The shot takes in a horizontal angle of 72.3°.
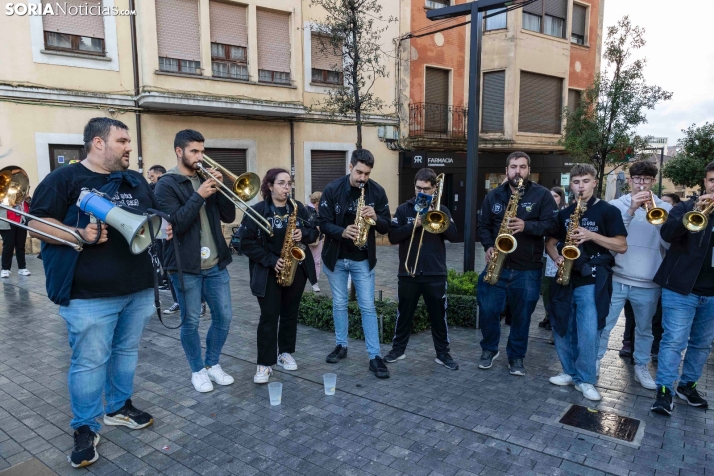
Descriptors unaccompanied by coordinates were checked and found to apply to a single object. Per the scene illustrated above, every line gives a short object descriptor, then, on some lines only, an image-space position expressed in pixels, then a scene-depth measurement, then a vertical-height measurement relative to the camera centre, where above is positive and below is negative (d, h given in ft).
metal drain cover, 12.55 -6.78
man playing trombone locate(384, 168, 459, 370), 16.70 -3.26
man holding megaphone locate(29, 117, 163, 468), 10.79 -2.29
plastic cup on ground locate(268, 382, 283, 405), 14.02 -6.38
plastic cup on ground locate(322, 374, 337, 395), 14.71 -6.43
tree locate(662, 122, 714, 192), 48.27 +1.16
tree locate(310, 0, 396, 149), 27.27 +7.85
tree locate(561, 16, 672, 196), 39.86 +5.13
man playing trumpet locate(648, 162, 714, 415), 13.39 -3.63
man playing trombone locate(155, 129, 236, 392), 13.65 -2.33
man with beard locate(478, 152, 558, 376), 15.88 -2.98
